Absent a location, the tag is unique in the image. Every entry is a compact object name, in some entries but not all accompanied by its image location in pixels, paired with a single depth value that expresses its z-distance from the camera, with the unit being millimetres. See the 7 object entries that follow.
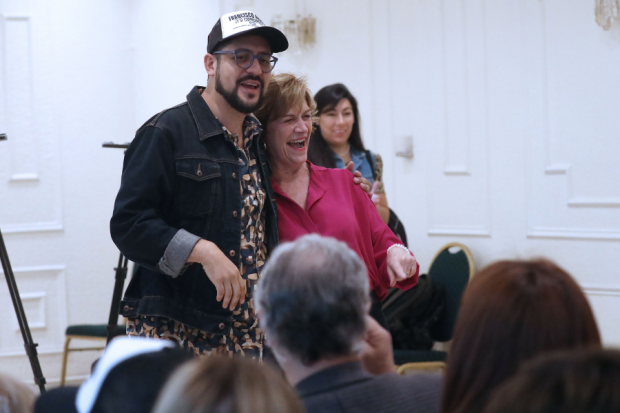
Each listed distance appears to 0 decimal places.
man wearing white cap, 3576
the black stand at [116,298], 7559
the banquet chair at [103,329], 7590
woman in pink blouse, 4187
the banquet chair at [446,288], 7082
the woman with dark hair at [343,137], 6930
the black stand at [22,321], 6425
